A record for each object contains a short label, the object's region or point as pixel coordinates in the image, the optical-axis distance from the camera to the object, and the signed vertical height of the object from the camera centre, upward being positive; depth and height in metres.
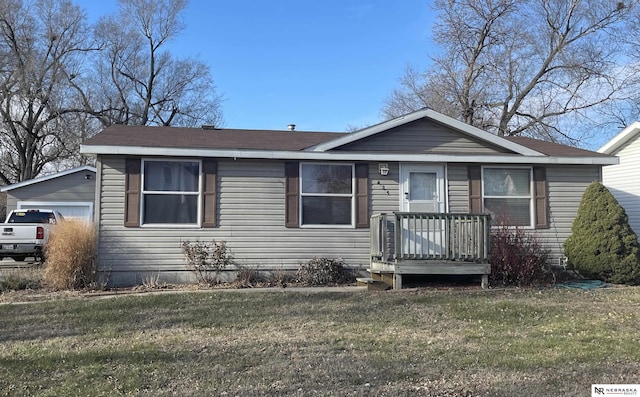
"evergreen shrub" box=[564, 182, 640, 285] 9.74 -0.23
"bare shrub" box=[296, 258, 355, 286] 9.90 -0.81
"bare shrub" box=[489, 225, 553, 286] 9.48 -0.55
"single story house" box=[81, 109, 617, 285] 9.75 +0.77
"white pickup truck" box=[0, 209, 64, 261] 13.10 -0.21
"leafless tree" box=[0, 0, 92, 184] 27.58 +7.58
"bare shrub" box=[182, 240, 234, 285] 9.87 -0.54
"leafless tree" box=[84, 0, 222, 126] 32.06 +9.63
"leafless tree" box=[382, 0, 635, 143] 24.09 +7.99
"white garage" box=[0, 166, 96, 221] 18.66 +1.38
